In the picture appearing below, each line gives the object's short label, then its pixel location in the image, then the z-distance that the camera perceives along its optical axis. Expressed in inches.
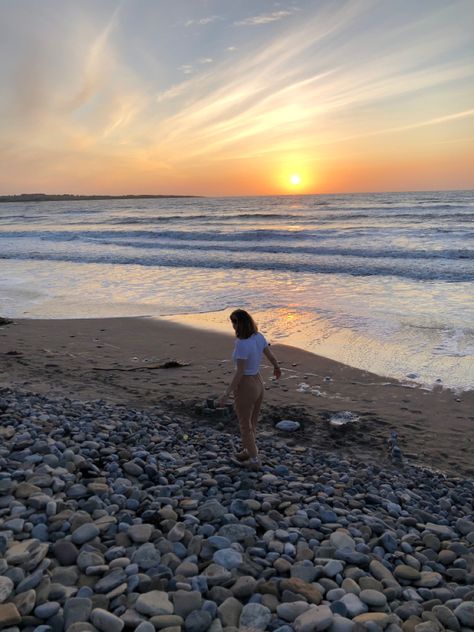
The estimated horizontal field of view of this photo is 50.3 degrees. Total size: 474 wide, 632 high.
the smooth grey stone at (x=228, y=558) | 124.6
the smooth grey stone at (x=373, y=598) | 114.7
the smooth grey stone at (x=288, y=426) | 231.9
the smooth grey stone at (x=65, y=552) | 121.8
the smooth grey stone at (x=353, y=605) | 110.9
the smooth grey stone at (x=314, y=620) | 104.3
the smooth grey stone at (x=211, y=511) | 146.1
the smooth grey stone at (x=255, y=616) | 105.7
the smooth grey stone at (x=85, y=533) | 128.9
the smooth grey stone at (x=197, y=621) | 103.5
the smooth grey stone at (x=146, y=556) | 122.2
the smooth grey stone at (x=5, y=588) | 106.1
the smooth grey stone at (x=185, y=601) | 107.7
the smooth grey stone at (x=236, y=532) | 137.6
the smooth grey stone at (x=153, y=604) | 106.1
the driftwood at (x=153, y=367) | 317.4
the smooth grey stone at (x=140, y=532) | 132.4
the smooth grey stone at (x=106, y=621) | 100.7
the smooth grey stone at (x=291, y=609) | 108.3
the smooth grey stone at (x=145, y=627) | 100.5
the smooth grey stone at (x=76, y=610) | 102.5
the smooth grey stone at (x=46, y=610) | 102.6
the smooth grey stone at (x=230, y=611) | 106.4
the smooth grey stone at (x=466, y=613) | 112.9
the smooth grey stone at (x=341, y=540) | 137.0
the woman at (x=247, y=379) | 178.4
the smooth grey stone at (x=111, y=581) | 112.6
